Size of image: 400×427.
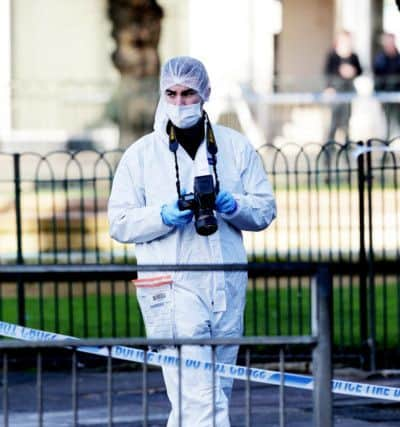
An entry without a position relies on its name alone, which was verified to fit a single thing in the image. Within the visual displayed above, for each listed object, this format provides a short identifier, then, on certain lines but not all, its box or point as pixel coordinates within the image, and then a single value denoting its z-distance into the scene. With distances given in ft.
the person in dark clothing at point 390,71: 138.70
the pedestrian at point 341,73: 135.01
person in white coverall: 41.31
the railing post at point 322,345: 34.20
